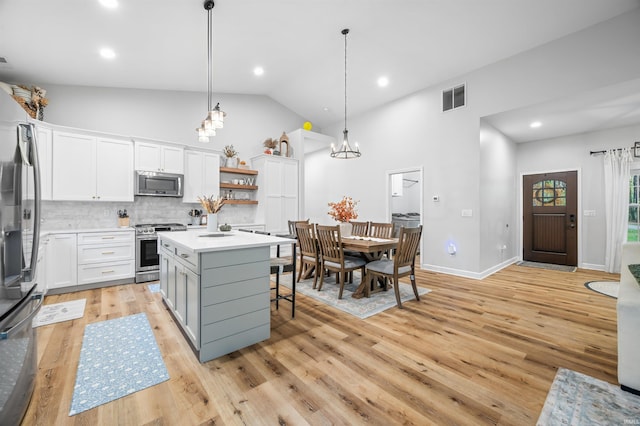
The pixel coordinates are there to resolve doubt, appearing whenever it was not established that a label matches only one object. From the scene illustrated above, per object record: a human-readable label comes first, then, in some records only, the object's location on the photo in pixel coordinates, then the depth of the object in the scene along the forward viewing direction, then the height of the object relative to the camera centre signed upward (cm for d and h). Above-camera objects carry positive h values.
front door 558 -10
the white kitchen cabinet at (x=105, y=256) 387 -66
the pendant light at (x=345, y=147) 407 +103
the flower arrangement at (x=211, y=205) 277 +8
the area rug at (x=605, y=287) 379 -113
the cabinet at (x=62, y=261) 364 -67
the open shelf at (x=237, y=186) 558 +57
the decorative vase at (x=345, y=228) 402 -24
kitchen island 207 -65
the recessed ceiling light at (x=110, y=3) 277 +219
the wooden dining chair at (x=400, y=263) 323 -66
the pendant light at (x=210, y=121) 273 +94
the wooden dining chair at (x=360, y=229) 454 -28
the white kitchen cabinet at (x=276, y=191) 590 +50
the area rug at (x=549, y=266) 534 -112
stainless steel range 426 -64
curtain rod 465 +118
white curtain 479 +24
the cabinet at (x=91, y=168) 388 +68
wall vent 477 +211
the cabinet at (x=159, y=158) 447 +95
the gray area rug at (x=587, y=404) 153 -118
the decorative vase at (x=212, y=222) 281 -10
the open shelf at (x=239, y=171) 555 +90
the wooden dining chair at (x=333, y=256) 353 -59
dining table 336 -42
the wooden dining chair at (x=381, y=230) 419 -27
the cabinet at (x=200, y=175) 499 +73
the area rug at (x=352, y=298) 318 -114
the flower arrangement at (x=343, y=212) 398 +1
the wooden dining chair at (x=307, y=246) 390 -50
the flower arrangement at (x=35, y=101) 372 +158
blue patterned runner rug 174 -117
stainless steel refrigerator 131 -24
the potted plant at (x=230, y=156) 567 +120
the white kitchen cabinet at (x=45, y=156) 371 +78
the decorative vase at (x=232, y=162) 568 +108
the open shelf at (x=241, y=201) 544 +24
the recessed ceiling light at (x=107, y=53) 354 +216
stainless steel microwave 443 +49
